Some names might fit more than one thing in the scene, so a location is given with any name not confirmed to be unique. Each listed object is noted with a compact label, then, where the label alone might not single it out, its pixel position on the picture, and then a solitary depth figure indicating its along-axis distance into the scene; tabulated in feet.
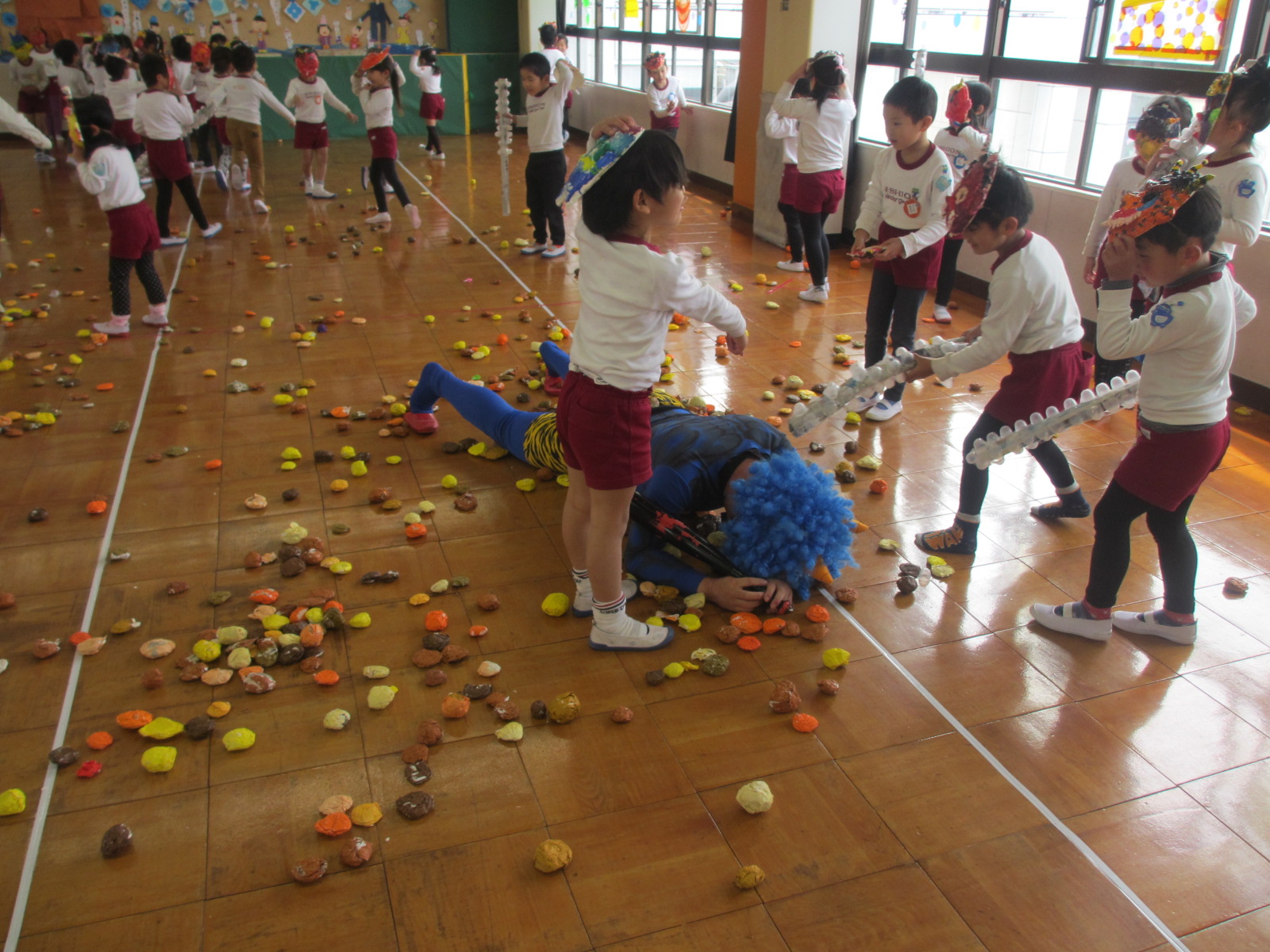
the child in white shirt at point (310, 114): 25.91
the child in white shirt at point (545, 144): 19.69
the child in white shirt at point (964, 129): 16.08
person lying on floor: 8.71
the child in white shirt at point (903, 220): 11.93
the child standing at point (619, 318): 6.70
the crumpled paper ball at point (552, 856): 6.15
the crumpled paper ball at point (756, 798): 6.66
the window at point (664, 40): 31.12
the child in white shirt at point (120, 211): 15.10
